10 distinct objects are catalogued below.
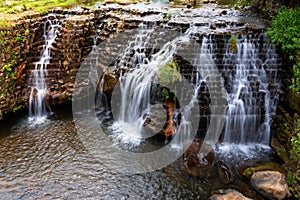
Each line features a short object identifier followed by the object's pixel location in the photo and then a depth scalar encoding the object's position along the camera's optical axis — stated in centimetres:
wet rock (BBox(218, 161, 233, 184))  787
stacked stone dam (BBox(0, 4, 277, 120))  1034
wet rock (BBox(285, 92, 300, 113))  822
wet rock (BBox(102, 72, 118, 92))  1020
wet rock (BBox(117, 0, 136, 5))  1350
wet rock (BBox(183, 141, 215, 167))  841
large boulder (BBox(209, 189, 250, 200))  705
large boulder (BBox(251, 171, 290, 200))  730
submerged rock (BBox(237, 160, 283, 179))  793
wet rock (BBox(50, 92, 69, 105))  1103
